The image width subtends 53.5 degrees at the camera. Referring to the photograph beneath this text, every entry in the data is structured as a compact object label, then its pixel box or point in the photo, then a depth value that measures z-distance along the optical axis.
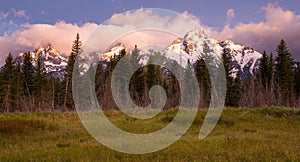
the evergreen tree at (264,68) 63.07
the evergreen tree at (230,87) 57.47
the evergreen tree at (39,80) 58.59
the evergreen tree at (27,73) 60.06
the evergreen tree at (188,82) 55.33
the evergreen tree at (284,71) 59.75
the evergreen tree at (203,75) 53.37
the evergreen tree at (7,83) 51.56
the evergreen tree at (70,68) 51.60
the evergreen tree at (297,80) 65.81
